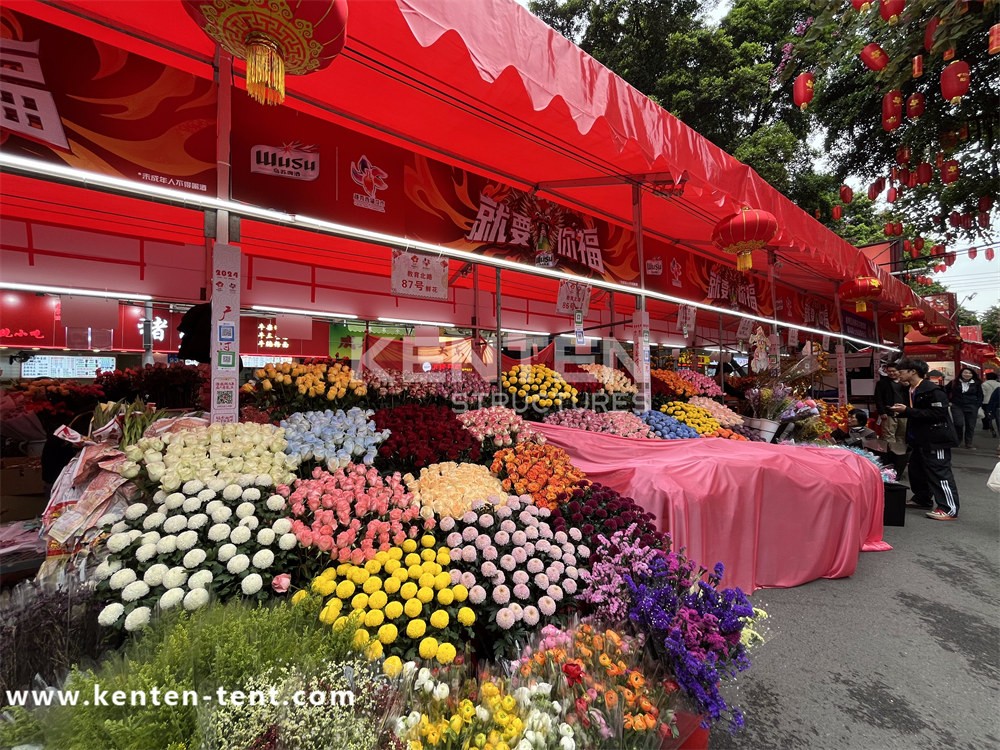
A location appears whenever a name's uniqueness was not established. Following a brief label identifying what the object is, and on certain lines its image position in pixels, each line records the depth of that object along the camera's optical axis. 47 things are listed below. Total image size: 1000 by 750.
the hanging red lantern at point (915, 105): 6.21
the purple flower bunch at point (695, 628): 1.23
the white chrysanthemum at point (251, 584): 1.40
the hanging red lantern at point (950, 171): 7.50
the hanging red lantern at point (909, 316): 10.58
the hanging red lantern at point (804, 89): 5.84
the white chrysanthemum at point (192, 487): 1.68
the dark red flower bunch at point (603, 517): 1.97
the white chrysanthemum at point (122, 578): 1.37
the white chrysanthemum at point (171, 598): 1.31
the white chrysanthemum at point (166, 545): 1.47
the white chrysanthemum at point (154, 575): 1.38
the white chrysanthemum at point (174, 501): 1.63
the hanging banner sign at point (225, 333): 2.34
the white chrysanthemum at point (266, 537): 1.55
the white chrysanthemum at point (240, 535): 1.54
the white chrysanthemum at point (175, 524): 1.55
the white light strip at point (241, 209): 1.91
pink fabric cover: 2.90
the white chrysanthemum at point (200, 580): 1.37
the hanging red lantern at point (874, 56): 5.41
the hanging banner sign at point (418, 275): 3.42
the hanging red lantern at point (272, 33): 1.47
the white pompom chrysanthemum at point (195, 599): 1.31
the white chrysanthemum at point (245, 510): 1.63
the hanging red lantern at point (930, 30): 5.45
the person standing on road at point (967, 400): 11.36
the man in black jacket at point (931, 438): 5.38
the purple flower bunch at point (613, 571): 1.52
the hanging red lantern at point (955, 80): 5.14
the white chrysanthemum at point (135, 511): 1.59
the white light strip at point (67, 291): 4.56
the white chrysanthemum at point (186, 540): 1.49
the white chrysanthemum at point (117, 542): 1.47
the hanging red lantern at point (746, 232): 4.00
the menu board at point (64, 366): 7.61
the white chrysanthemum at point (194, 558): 1.43
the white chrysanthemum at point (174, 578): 1.38
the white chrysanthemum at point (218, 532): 1.52
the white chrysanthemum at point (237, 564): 1.44
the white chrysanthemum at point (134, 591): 1.31
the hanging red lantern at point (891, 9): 4.84
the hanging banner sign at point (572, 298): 4.83
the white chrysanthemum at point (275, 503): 1.70
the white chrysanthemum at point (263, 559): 1.48
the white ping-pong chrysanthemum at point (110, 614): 1.26
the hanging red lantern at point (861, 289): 7.19
